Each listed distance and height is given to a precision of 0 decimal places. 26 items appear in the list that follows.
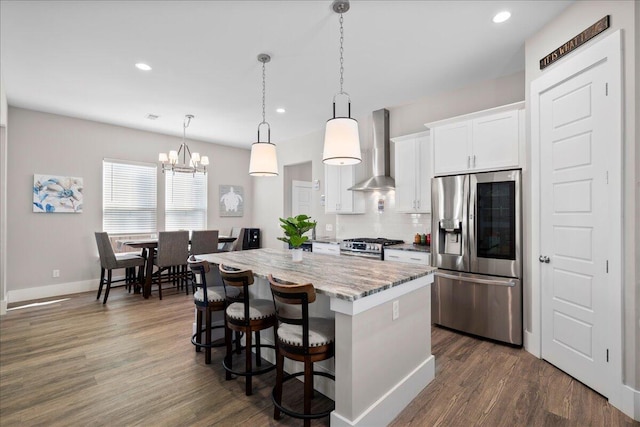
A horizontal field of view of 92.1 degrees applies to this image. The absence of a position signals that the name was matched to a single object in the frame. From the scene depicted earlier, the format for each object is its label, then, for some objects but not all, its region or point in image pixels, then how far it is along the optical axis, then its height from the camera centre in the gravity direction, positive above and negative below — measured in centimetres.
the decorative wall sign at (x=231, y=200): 699 +35
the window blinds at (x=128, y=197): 546 +34
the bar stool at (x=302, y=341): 176 -75
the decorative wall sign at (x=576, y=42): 220 +135
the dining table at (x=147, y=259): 482 -70
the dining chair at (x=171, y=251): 487 -58
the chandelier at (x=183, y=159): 487 +94
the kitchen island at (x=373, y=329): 176 -73
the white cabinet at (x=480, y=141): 306 +81
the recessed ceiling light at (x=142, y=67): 330 +162
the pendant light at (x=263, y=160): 301 +55
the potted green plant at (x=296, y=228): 269 -11
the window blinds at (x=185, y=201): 621 +30
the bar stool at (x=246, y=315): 217 -74
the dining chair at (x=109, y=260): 461 -69
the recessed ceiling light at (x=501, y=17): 252 +166
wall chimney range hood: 462 +92
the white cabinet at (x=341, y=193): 504 +39
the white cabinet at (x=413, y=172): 406 +59
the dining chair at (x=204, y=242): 523 -46
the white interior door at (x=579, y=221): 217 -3
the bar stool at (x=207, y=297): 257 -70
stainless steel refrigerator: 302 -39
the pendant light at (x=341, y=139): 230 +58
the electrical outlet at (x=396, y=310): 205 -63
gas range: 411 -43
